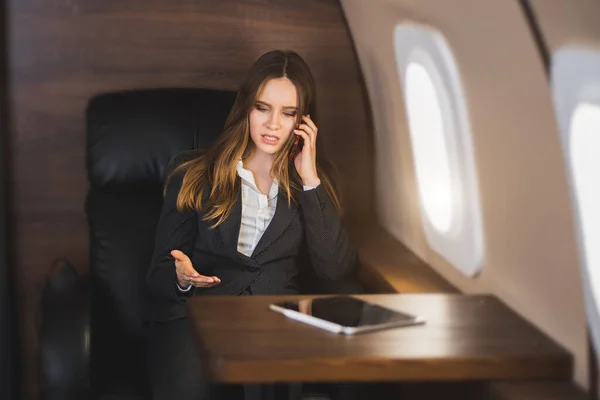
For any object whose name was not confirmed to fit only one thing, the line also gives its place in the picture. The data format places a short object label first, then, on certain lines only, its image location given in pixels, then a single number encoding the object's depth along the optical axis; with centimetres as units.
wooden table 180
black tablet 202
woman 273
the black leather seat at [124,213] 268
